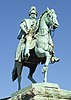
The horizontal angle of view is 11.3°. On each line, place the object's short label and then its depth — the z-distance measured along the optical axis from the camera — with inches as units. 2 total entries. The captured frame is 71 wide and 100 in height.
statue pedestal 490.0
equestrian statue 531.2
